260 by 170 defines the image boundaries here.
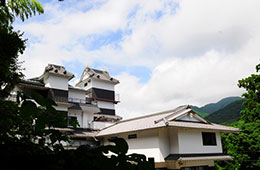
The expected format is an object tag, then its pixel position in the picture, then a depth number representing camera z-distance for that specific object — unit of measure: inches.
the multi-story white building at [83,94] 756.0
